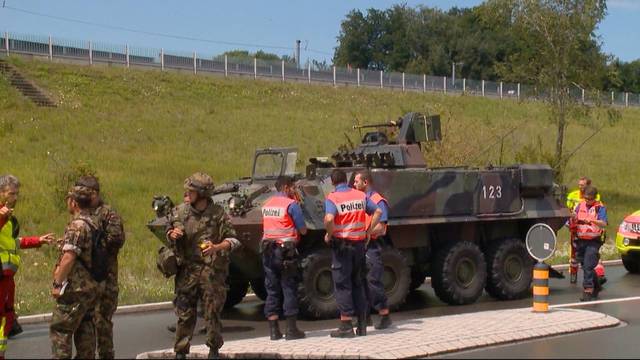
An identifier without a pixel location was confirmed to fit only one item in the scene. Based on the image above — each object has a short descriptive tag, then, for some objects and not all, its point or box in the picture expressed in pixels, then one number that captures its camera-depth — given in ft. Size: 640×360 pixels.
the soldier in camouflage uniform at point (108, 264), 27.12
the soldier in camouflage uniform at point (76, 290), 25.90
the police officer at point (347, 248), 33.86
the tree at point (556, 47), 103.71
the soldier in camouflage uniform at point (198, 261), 28.96
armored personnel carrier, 41.24
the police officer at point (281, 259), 33.78
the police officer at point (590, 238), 45.80
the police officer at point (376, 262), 36.09
